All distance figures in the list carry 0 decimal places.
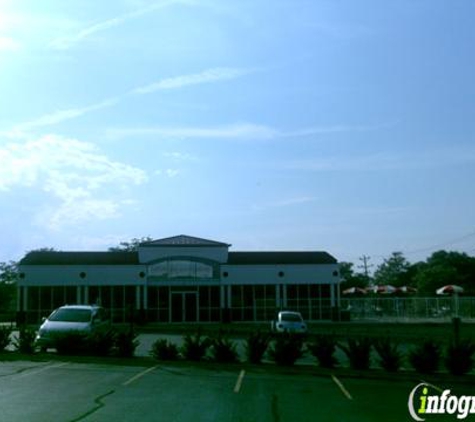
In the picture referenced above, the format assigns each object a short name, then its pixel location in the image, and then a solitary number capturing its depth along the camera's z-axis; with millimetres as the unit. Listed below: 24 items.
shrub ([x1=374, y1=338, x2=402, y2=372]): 20078
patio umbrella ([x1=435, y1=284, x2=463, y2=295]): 59062
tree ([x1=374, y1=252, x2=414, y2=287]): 132750
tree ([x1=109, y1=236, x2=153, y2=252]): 118362
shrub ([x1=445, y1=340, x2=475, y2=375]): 19625
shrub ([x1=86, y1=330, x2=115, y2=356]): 24328
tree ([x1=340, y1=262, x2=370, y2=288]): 122000
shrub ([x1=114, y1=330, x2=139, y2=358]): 23906
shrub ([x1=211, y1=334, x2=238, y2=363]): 22000
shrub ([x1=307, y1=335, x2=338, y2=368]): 20938
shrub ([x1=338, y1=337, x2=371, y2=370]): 20375
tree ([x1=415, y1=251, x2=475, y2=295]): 95938
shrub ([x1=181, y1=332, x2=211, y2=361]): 22477
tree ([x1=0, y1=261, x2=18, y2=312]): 89000
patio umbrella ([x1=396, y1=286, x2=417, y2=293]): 81088
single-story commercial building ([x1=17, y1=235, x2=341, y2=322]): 62031
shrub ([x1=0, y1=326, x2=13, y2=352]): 25984
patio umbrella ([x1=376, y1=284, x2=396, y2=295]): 77319
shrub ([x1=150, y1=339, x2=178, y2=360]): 22812
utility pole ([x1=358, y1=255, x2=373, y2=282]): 137938
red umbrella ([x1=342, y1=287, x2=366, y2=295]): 76812
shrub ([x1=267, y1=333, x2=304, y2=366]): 21266
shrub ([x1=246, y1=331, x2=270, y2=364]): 21828
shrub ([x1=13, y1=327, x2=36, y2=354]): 25234
